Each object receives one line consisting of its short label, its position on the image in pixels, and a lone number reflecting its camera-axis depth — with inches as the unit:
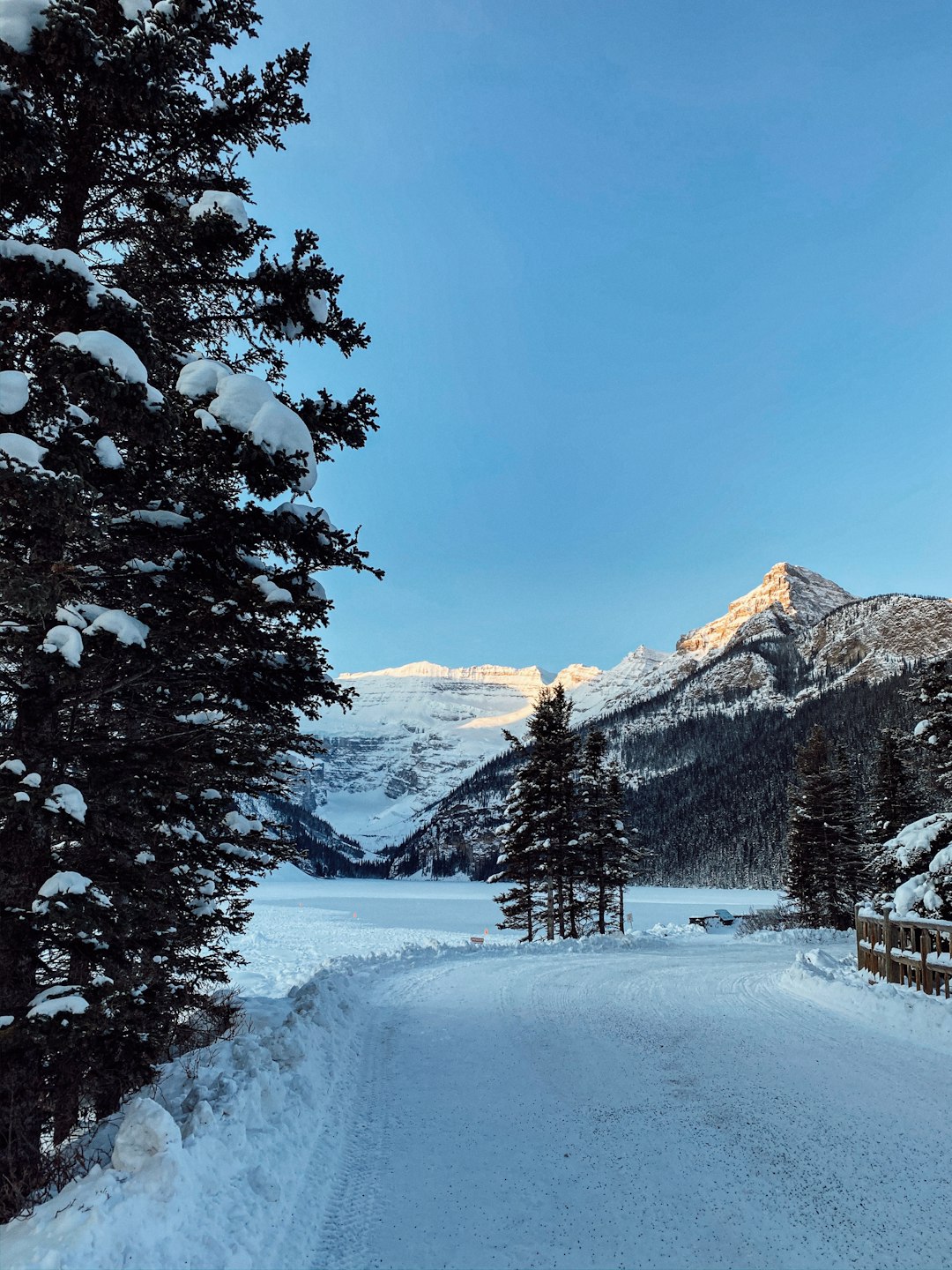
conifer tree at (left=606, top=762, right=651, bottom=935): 1311.5
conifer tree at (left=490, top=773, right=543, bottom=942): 1211.9
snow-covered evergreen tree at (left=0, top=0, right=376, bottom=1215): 180.7
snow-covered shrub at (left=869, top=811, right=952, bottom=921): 517.3
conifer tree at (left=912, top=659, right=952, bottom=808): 633.0
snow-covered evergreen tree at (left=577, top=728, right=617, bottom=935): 1269.7
